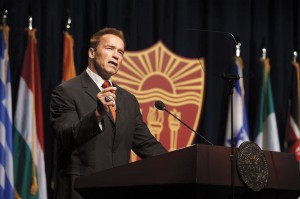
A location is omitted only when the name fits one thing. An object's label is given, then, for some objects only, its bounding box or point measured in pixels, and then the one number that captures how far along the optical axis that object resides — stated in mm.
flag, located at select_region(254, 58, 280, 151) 13648
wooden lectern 4957
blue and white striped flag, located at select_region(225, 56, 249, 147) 13133
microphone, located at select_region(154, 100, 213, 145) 6169
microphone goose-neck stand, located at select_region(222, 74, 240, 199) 5645
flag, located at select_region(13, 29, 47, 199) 11195
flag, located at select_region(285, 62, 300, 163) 13781
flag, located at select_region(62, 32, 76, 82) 11713
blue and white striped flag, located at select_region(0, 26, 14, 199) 10812
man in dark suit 6148
